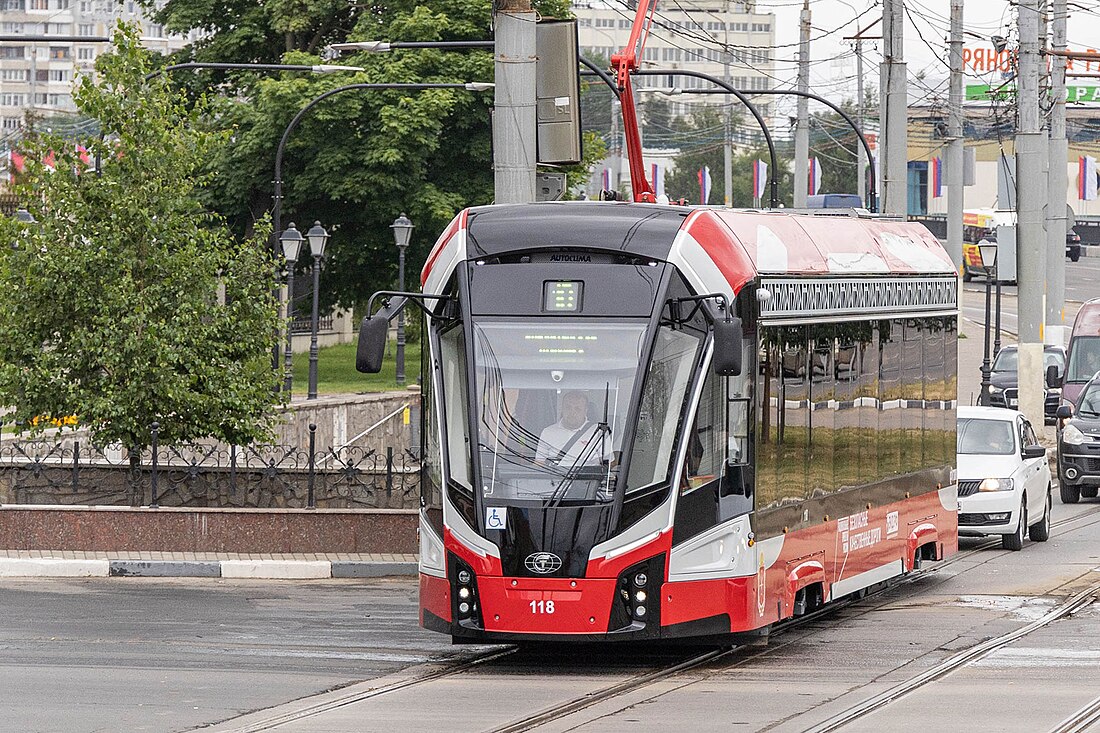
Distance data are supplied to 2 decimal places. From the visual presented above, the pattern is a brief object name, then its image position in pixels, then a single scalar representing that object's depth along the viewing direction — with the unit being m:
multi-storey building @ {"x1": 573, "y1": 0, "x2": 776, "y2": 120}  168.79
